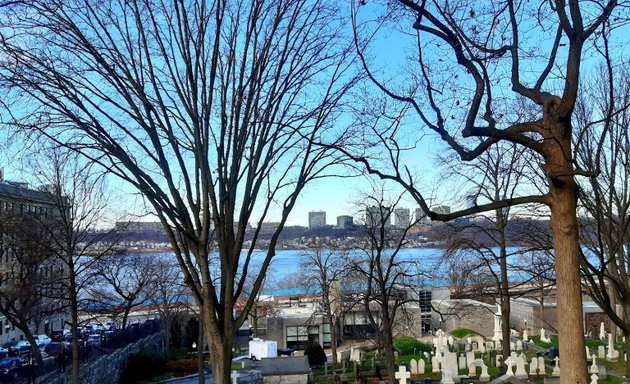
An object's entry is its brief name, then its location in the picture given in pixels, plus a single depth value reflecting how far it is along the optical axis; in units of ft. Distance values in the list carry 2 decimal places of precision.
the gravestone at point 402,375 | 63.36
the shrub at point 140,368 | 86.12
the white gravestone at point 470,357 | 81.10
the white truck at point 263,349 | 105.50
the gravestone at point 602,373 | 70.12
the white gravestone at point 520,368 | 69.56
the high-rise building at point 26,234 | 64.74
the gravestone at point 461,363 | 83.24
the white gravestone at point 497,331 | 105.70
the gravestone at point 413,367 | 81.12
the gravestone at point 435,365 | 83.05
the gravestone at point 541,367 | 73.57
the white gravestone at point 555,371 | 67.59
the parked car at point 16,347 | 118.02
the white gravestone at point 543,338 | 107.61
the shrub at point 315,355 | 101.83
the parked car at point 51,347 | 107.24
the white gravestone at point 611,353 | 85.15
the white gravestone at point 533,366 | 72.61
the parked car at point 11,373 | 52.50
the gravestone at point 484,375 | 70.57
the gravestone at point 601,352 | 85.97
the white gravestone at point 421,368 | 81.46
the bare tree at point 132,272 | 81.93
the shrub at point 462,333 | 117.60
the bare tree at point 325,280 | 109.91
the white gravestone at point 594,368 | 69.92
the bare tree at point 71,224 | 56.34
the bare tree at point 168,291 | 116.06
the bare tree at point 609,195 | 41.41
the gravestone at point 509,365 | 68.29
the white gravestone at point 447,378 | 62.95
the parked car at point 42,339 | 123.71
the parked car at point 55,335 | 135.85
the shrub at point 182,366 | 100.07
